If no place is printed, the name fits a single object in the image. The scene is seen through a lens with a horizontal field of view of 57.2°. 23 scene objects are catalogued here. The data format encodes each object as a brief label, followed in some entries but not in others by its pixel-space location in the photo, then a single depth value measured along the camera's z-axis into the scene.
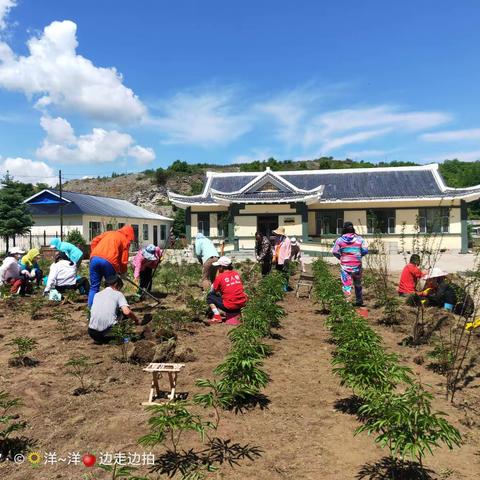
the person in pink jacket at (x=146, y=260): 8.22
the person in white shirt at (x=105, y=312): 5.45
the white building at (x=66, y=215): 27.72
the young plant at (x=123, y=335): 4.89
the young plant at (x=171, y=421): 2.60
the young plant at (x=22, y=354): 4.69
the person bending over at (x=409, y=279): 8.11
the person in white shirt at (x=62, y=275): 8.44
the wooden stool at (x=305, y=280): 9.77
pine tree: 24.31
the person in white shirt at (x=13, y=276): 9.30
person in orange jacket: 6.46
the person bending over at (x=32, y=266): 10.27
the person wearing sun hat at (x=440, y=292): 7.32
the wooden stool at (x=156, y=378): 3.71
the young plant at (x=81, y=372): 4.00
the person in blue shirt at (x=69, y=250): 8.66
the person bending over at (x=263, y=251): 10.46
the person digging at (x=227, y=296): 6.69
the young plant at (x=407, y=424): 2.47
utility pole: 25.45
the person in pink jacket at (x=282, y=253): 10.38
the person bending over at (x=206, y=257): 8.37
